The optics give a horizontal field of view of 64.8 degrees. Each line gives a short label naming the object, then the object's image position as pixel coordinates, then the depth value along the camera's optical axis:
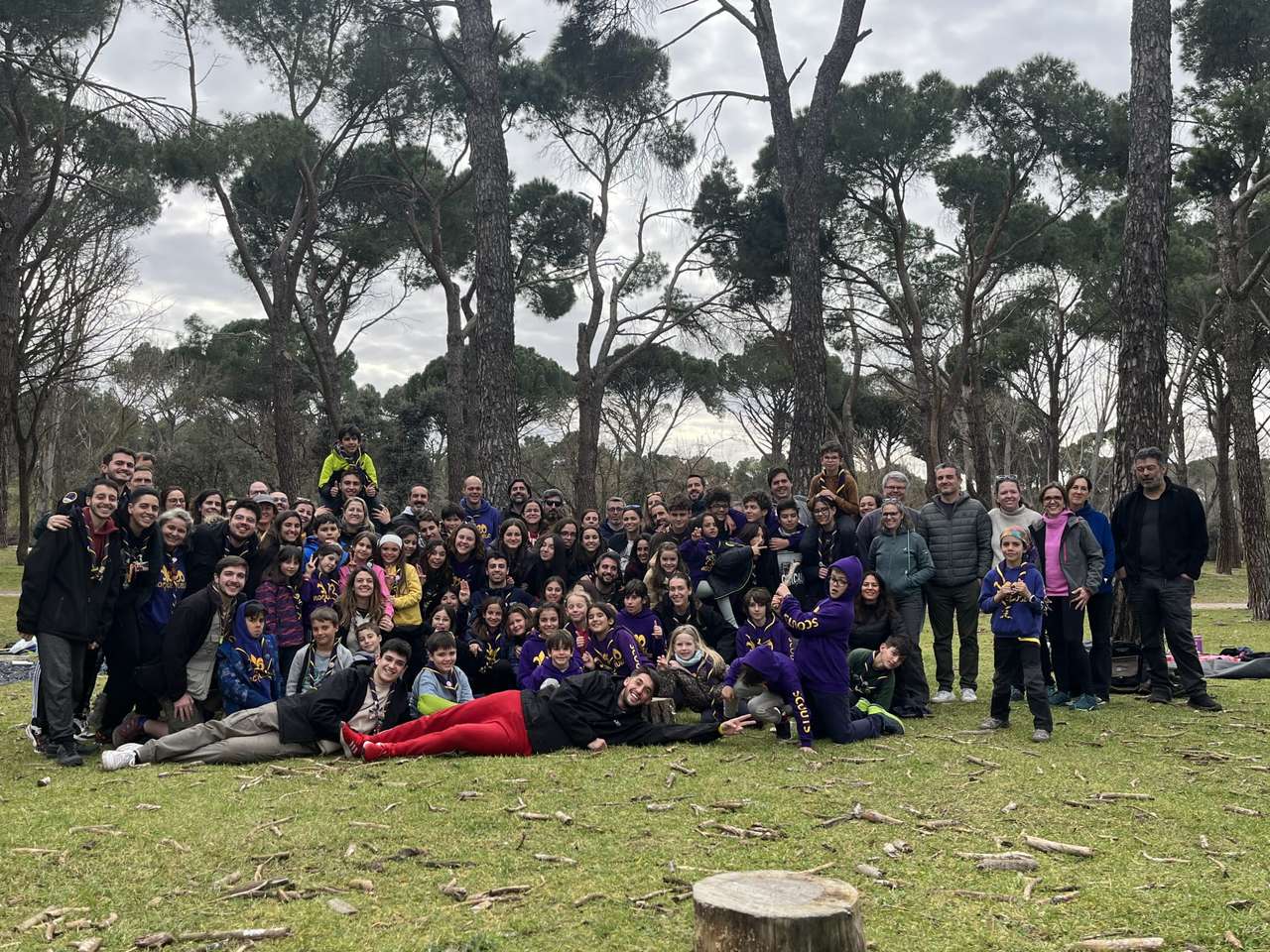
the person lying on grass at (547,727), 6.16
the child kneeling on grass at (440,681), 6.74
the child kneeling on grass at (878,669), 7.16
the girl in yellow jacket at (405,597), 7.77
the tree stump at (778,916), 2.67
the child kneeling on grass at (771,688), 6.35
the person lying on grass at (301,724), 6.10
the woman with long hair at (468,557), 8.41
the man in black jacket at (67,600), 6.01
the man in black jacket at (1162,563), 7.46
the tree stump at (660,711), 6.86
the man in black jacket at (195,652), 6.53
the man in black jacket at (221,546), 7.25
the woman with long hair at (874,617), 7.52
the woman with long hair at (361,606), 7.32
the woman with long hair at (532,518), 9.41
